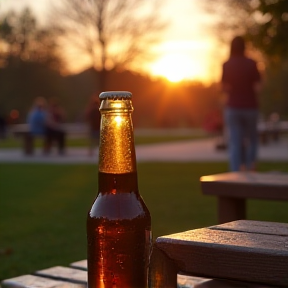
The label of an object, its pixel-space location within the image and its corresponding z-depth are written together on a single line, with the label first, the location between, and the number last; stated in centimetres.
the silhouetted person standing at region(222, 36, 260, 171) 954
